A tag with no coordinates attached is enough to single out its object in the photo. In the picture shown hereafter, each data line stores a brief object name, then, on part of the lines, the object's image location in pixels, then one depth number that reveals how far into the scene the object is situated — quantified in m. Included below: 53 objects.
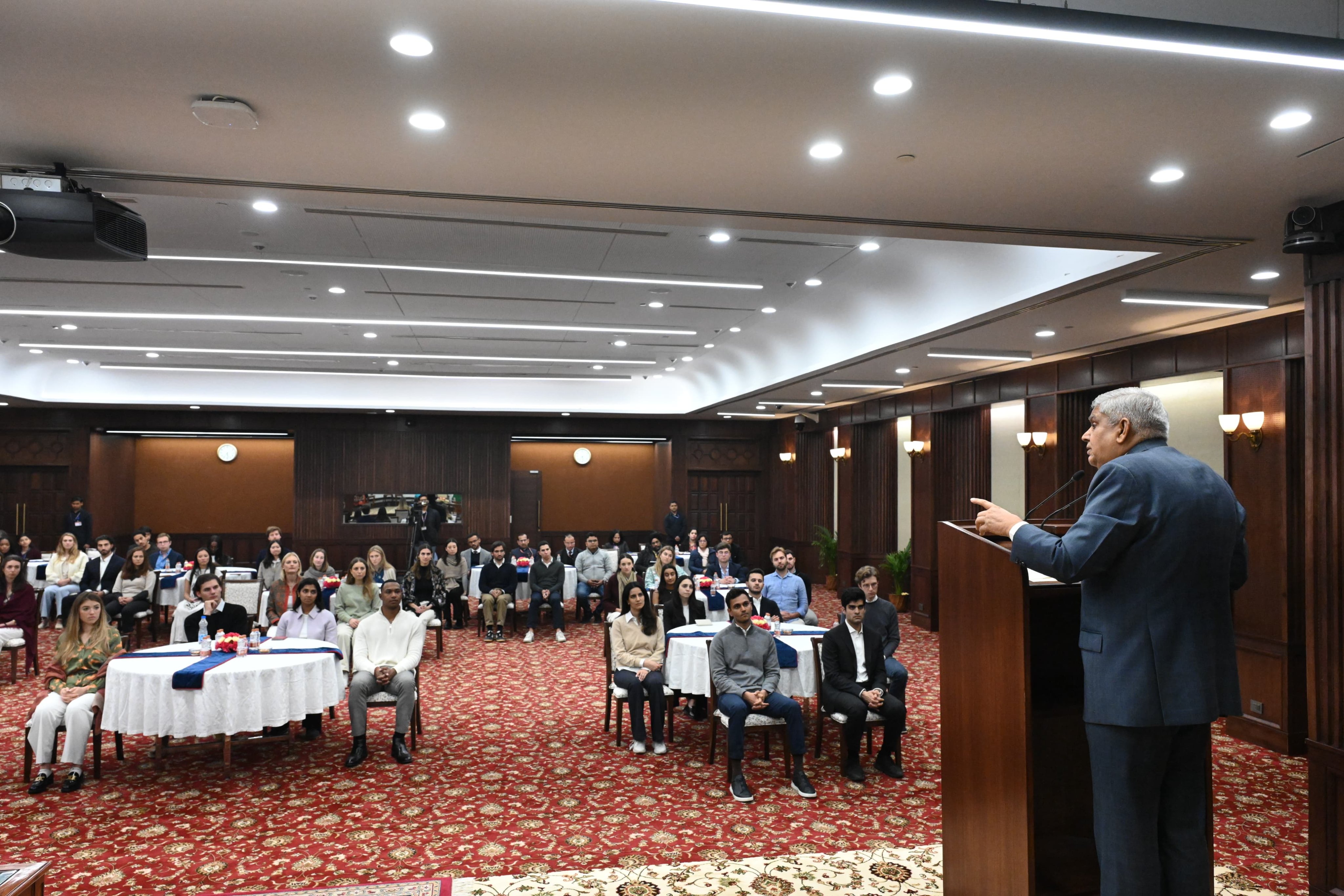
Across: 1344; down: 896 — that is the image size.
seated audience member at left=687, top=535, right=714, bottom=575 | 13.47
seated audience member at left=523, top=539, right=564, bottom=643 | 12.11
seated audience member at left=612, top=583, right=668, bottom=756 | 6.77
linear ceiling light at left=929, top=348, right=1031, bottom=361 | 9.72
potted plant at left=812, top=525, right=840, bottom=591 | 16.94
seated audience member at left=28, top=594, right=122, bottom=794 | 5.82
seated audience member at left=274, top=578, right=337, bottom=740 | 7.22
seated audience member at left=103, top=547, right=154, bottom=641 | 10.68
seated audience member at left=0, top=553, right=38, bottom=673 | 9.01
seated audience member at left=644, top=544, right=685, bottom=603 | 11.51
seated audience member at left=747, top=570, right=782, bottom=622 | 8.09
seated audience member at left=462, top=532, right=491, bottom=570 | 13.55
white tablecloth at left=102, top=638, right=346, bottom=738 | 5.80
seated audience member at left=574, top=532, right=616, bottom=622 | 13.37
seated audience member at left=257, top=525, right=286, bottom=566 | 12.36
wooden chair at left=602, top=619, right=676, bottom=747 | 6.86
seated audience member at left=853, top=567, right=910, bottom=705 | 7.10
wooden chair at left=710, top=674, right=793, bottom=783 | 6.03
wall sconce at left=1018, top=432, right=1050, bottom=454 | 10.58
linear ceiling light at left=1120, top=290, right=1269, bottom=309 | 6.65
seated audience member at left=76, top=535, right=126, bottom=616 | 11.12
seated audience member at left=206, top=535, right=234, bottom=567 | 13.55
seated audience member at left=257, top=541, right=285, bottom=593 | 10.59
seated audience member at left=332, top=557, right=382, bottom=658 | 8.93
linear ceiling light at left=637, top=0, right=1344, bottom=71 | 2.79
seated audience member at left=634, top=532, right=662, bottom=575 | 13.40
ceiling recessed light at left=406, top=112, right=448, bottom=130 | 3.65
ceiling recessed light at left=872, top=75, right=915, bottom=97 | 3.28
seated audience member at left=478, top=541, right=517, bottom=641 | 12.00
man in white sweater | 6.45
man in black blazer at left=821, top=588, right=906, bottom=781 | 6.13
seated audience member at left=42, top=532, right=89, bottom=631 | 11.60
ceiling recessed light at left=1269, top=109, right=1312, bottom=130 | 3.54
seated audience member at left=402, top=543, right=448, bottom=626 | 11.74
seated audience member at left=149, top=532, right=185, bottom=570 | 12.31
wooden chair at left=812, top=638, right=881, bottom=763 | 6.53
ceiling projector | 4.02
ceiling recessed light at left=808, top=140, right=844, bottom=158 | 3.93
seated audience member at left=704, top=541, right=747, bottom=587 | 12.67
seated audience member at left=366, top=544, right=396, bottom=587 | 10.59
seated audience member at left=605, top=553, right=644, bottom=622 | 11.17
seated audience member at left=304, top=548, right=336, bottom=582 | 10.86
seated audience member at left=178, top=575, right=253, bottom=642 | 7.45
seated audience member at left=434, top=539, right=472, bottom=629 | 12.47
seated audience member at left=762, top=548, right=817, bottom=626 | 9.17
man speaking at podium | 2.46
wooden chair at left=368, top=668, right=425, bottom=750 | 6.63
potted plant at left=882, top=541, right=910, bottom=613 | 14.05
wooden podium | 2.74
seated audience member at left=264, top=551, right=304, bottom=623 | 8.68
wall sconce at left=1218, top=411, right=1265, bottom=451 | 7.43
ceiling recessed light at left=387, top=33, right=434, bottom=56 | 3.01
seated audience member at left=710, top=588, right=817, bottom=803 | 6.01
